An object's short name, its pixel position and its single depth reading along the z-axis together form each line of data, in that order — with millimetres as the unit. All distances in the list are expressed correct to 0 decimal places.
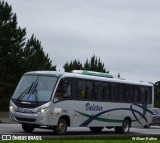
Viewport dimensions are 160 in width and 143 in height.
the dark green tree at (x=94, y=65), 93619
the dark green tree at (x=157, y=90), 116562
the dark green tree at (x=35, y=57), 65169
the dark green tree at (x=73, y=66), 92300
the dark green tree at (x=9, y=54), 62759
